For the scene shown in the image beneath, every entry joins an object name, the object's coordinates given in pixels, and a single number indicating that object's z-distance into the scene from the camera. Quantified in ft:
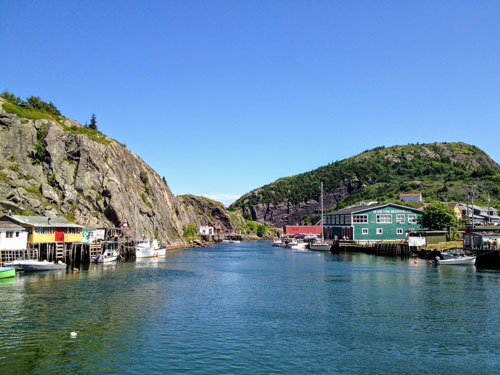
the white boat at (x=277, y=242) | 594.16
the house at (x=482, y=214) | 483.35
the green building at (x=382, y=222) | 397.60
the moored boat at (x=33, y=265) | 208.13
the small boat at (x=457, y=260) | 248.73
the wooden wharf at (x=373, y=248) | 329.62
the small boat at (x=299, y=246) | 495.00
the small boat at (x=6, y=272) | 179.32
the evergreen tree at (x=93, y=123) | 468.34
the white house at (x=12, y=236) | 210.79
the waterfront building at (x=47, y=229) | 229.74
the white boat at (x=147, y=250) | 314.35
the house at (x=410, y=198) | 628.57
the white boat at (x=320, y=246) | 419.46
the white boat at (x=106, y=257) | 270.87
